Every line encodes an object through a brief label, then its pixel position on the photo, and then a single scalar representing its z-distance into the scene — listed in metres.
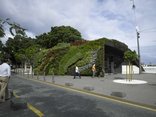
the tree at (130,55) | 11.67
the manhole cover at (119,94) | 6.14
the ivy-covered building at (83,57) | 16.45
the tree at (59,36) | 33.91
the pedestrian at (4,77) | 5.25
